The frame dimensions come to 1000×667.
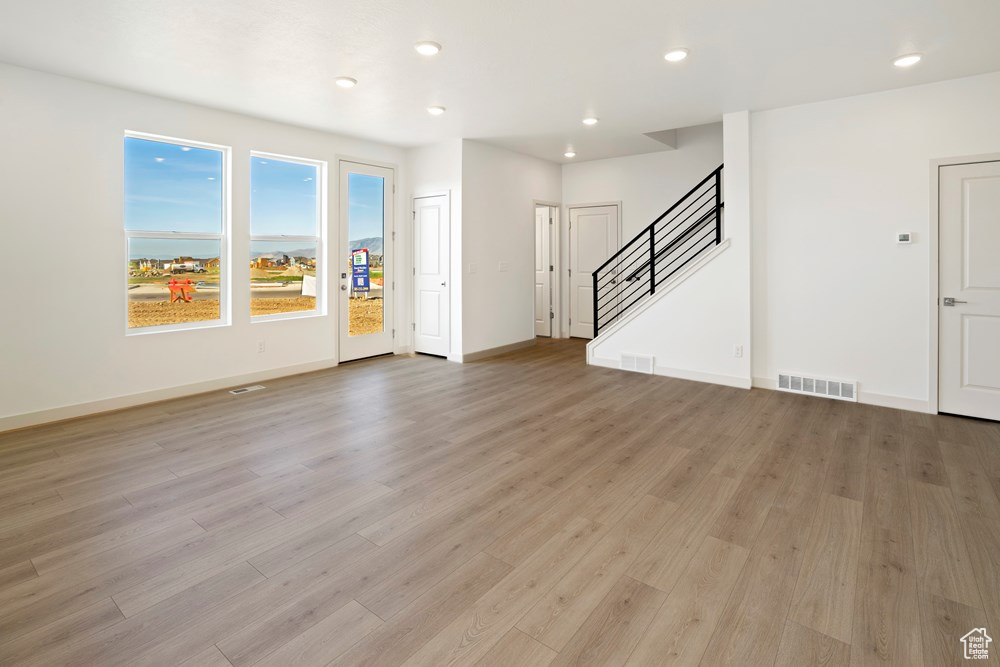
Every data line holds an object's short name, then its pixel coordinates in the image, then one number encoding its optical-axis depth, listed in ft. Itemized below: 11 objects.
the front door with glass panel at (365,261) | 20.98
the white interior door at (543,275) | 28.78
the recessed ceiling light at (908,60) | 12.25
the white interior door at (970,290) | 13.60
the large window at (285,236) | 18.44
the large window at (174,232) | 15.52
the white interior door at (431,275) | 22.12
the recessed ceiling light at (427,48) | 11.67
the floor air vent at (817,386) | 15.72
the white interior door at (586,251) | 26.42
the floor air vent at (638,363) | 19.56
